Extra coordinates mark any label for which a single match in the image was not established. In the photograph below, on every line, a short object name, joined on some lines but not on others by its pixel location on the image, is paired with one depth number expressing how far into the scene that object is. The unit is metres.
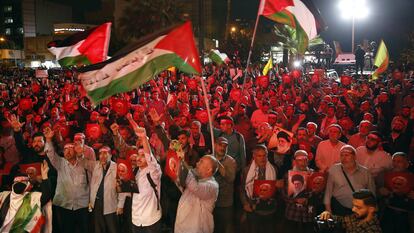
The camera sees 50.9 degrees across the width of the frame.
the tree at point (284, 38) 41.62
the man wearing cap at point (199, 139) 7.51
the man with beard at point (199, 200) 4.94
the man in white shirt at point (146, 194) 5.59
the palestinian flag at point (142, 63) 5.41
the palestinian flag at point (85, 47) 8.52
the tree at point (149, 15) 45.16
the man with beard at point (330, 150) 6.67
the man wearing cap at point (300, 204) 5.63
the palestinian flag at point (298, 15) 7.57
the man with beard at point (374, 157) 6.09
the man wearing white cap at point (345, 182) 5.51
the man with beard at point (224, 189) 5.99
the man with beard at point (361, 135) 7.30
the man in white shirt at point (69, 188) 6.41
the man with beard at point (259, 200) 5.86
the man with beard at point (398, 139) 7.48
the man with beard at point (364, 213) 4.36
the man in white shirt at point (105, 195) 6.25
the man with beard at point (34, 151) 6.67
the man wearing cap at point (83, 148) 6.61
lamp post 23.94
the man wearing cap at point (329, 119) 8.78
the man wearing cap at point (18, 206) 5.28
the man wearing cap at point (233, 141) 7.08
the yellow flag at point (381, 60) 13.33
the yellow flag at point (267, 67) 16.70
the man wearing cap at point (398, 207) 5.20
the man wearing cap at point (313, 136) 7.42
